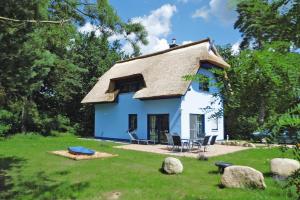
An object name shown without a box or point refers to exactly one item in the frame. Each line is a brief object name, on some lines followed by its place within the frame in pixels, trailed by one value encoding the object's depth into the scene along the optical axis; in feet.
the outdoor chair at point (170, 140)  60.18
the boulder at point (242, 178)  26.63
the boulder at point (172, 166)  33.88
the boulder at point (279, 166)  28.32
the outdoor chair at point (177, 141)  55.31
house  68.69
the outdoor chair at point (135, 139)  72.96
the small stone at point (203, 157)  44.98
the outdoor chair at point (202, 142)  56.49
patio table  58.21
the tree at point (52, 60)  20.12
